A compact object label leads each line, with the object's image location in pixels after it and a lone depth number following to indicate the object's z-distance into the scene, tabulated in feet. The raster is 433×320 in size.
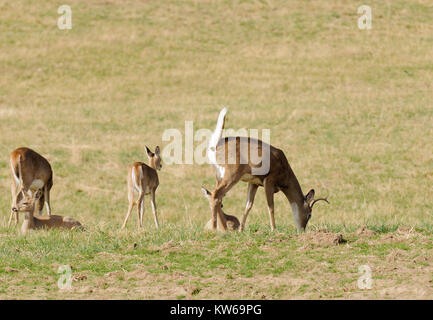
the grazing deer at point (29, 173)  50.70
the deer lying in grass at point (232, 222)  46.29
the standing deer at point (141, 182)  50.93
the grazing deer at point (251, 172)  40.42
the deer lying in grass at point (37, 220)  43.70
